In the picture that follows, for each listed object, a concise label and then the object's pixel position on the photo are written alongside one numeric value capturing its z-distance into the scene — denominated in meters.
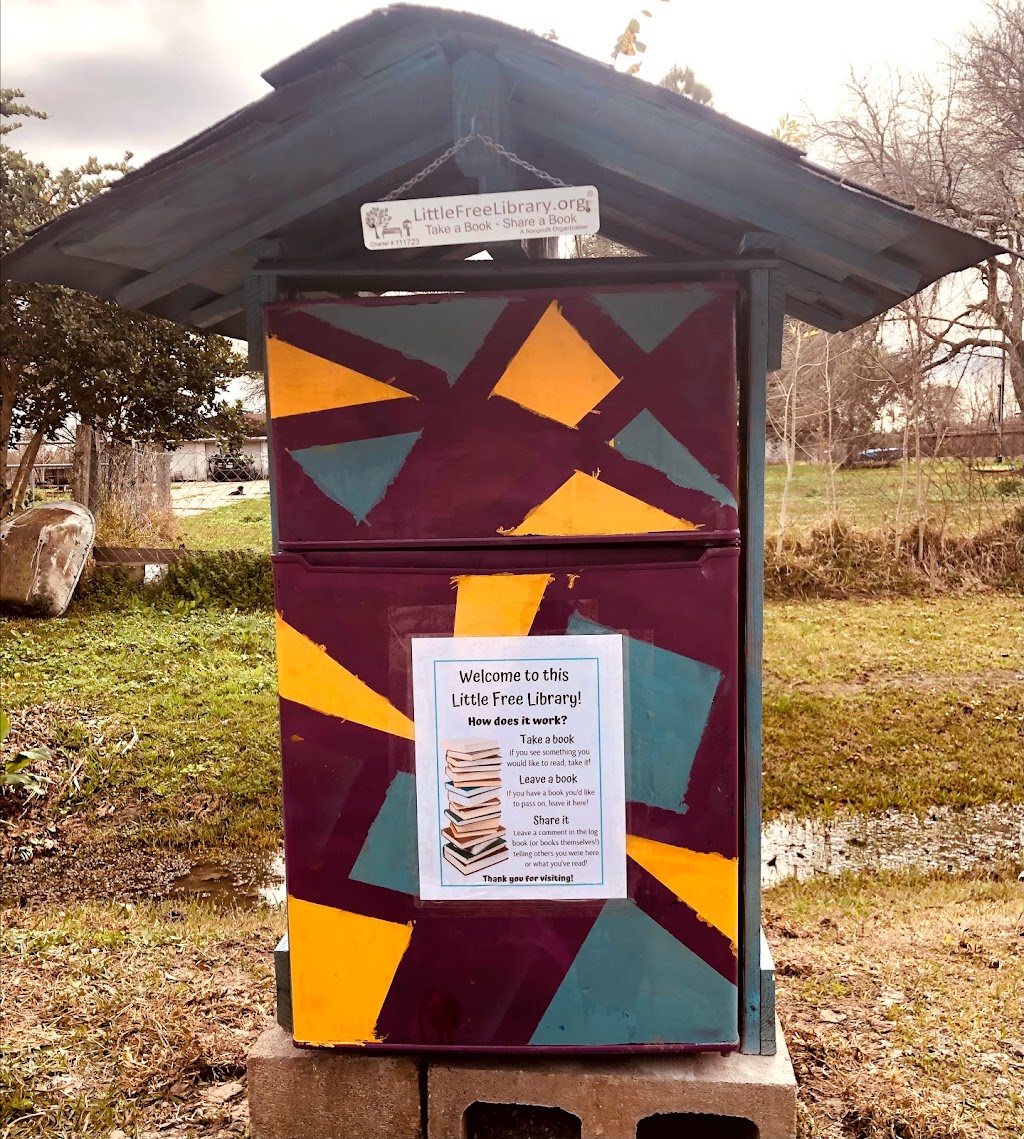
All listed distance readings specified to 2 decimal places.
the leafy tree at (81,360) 10.15
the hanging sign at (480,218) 2.20
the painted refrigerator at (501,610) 2.28
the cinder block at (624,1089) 2.44
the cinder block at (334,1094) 2.55
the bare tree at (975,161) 12.03
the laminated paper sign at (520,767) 2.36
